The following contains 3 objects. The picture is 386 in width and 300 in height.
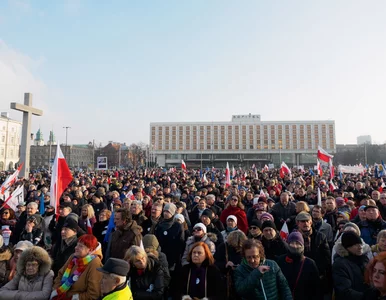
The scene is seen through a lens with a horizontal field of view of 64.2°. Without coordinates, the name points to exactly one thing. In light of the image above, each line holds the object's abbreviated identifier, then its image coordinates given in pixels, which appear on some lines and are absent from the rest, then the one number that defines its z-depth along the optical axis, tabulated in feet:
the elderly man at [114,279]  9.55
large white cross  66.59
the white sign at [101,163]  64.80
